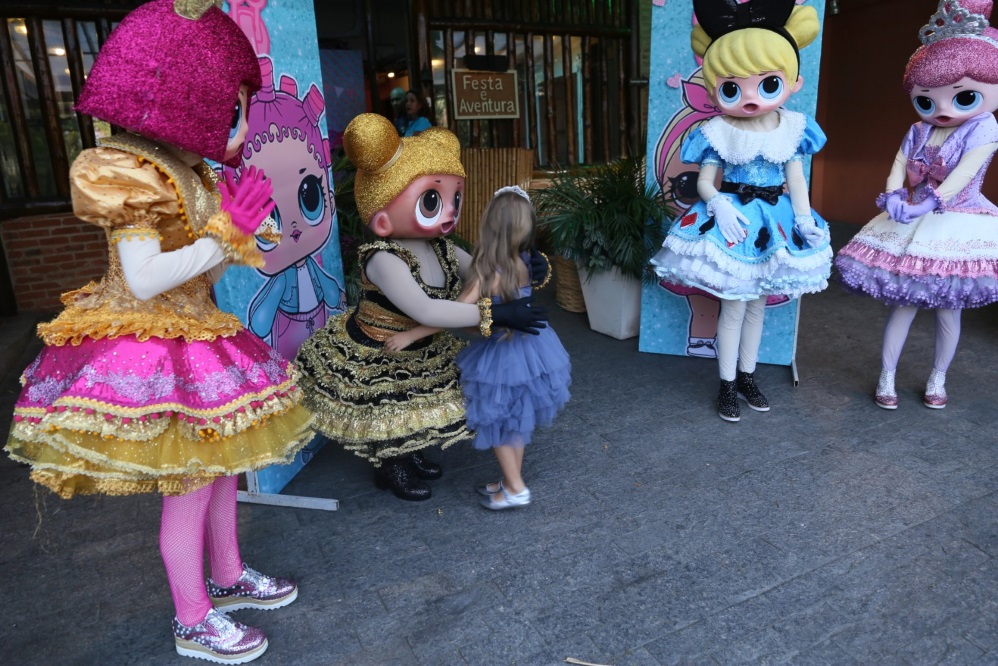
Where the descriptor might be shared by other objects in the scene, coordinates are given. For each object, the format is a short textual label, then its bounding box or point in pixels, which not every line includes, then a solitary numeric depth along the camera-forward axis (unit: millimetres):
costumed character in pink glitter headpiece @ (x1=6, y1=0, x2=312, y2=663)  1642
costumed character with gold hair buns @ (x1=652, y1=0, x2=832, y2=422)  3037
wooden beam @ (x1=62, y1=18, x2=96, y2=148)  5348
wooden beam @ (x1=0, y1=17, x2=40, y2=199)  5254
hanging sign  6703
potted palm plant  4277
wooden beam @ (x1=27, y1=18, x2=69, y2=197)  5289
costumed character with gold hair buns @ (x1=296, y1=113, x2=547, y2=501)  2422
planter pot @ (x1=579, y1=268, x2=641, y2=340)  4520
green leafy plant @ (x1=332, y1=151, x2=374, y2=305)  3936
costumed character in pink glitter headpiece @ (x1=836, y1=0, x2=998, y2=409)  2998
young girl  2428
